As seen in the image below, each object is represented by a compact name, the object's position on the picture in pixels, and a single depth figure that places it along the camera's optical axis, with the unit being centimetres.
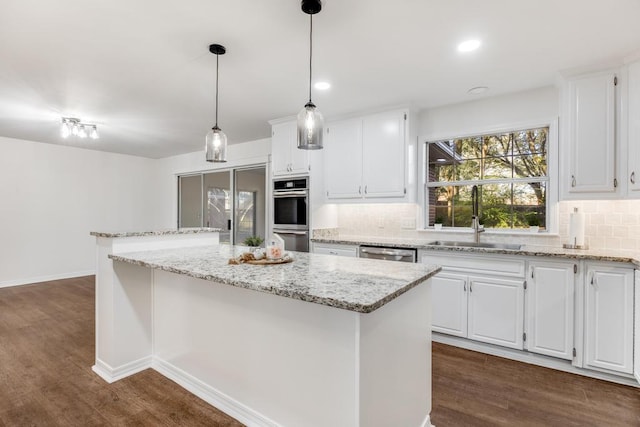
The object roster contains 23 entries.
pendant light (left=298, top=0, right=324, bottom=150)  187
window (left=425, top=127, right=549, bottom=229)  317
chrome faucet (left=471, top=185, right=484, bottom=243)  329
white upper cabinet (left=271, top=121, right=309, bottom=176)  392
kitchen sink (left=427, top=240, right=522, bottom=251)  312
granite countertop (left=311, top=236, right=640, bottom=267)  238
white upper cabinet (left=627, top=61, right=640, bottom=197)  234
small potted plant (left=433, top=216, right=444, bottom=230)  365
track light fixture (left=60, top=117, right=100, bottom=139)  398
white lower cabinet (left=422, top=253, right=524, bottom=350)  273
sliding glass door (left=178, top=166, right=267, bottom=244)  546
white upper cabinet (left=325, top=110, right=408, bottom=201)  343
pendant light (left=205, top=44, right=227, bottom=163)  243
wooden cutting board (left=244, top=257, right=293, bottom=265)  192
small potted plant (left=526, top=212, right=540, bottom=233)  314
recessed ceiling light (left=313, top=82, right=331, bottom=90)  291
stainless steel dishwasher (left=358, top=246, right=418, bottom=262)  318
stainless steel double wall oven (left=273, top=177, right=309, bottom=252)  389
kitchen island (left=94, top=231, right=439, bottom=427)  141
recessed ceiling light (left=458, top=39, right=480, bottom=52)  219
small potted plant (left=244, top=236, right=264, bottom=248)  324
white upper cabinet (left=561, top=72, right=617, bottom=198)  251
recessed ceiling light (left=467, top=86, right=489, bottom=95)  300
